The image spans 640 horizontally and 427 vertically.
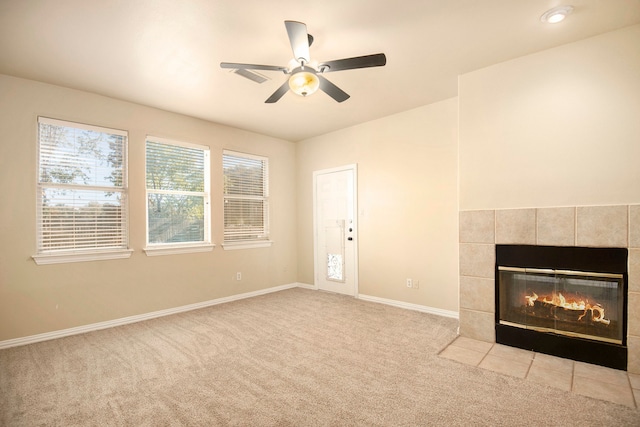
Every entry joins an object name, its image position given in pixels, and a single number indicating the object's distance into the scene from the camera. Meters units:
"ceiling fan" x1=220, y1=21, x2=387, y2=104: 2.20
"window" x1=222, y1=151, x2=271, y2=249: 4.93
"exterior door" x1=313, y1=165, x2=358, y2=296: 4.98
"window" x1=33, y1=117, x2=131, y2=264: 3.32
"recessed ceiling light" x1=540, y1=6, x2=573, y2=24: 2.23
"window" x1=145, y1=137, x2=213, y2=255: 4.10
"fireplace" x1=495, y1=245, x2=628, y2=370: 2.51
